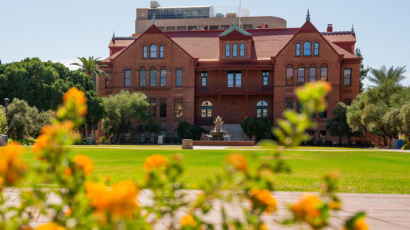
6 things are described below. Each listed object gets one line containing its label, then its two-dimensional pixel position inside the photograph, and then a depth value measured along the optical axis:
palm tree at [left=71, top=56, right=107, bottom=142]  55.00
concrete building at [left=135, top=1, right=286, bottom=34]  104.19
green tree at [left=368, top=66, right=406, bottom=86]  57.09
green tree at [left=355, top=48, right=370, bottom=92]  73.43
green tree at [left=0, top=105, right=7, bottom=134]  37.40
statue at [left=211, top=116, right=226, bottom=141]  42.72
